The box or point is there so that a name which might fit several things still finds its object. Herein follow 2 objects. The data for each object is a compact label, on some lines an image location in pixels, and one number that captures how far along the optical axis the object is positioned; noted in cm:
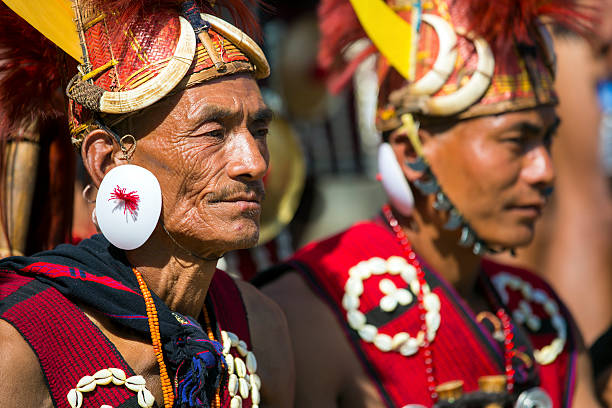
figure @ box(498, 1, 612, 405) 1073
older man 430
